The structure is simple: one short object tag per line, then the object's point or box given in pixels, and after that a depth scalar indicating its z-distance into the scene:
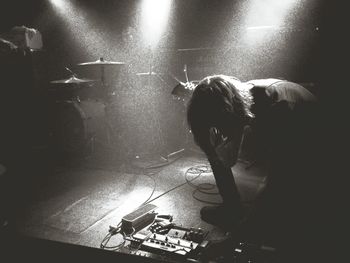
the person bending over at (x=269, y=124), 2.02
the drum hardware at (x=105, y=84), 5.49
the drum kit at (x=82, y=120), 5.70
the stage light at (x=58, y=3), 7.25
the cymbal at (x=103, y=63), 5.47
